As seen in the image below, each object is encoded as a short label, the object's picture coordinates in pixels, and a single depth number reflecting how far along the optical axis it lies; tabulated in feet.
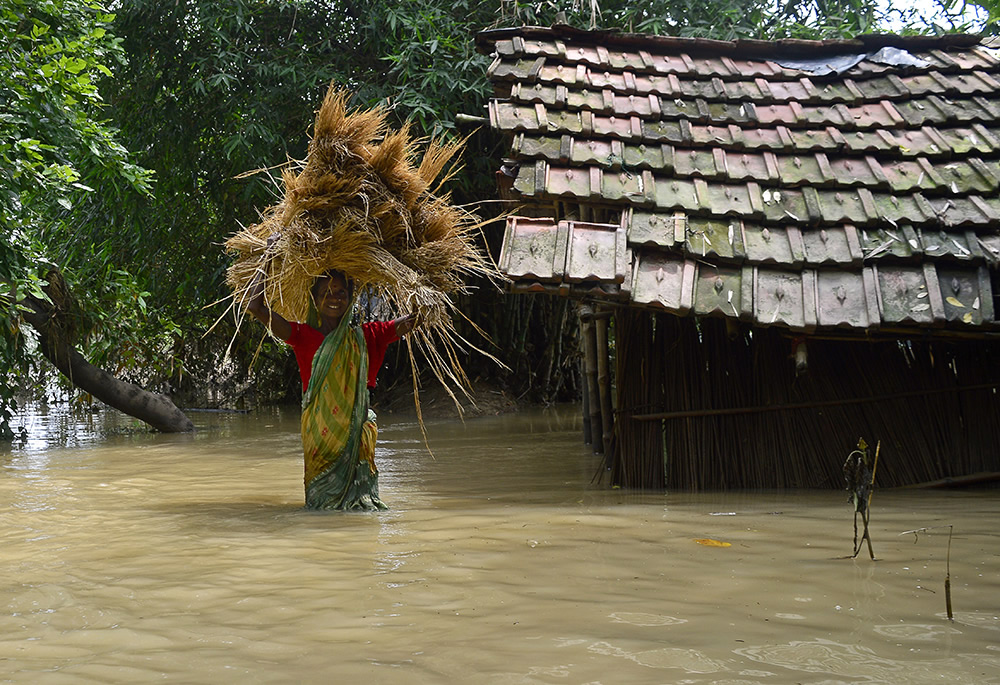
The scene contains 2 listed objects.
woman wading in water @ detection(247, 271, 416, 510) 15.11
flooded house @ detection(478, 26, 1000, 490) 16.06
